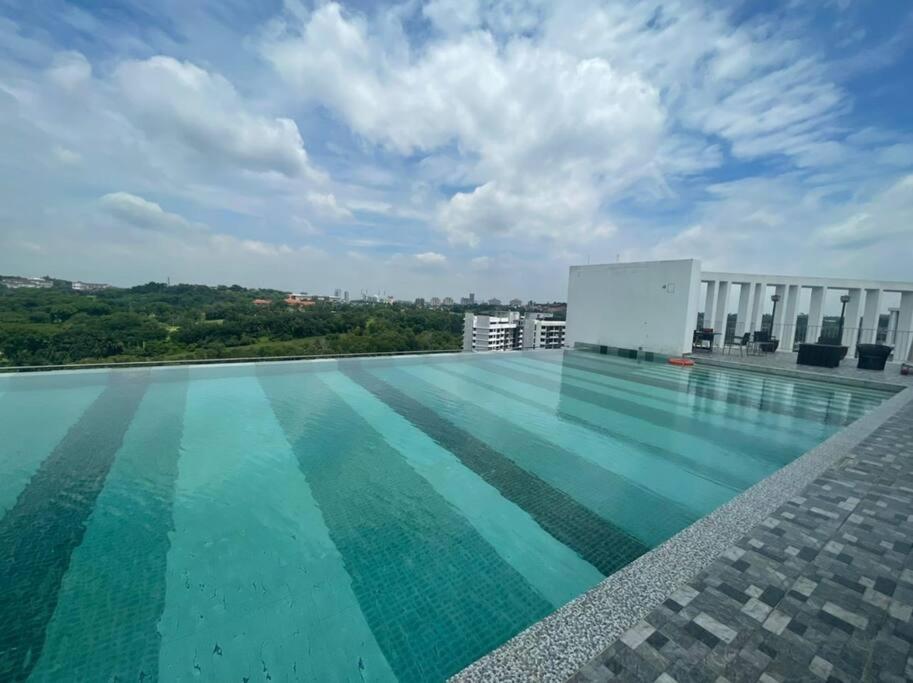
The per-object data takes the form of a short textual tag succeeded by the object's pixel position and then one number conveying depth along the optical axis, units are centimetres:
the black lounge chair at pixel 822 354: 836
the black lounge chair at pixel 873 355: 806
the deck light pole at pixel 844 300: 1012
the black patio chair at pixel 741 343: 1027
